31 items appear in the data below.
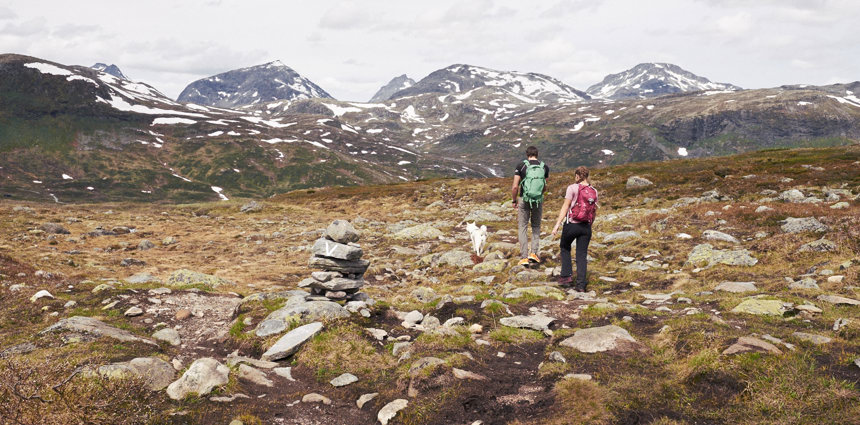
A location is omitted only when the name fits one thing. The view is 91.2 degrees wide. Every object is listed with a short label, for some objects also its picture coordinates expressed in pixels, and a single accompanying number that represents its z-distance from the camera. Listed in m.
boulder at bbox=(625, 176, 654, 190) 40.12
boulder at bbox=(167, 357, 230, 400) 6.71
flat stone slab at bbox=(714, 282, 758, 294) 11.03
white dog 19.02
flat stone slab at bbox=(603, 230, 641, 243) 19.20
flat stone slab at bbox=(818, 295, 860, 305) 8.79
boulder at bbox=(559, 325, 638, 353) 7.82
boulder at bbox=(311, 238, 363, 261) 12.70
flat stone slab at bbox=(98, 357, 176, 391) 6.71
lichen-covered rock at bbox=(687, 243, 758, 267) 13.66
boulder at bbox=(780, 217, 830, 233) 14.87
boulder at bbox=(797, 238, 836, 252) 12.70
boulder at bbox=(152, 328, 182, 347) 9.91
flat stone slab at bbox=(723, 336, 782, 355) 6.49
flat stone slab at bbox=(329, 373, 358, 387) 7.46
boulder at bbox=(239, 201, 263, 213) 51.07
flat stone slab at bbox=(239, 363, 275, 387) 7.48
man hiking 15.03
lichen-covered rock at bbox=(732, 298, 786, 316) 8.84
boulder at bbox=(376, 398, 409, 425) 6.19
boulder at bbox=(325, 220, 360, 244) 13.23
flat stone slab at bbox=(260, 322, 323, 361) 8.59
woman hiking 12.43
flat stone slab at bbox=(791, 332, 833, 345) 6.86
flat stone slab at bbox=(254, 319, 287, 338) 9.55
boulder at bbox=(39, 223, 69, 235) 28.76
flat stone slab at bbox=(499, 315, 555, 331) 9.30
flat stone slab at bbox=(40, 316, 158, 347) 9.06
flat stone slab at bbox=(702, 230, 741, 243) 16.24
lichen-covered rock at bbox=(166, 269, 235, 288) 15.46
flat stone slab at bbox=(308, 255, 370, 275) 12.77
